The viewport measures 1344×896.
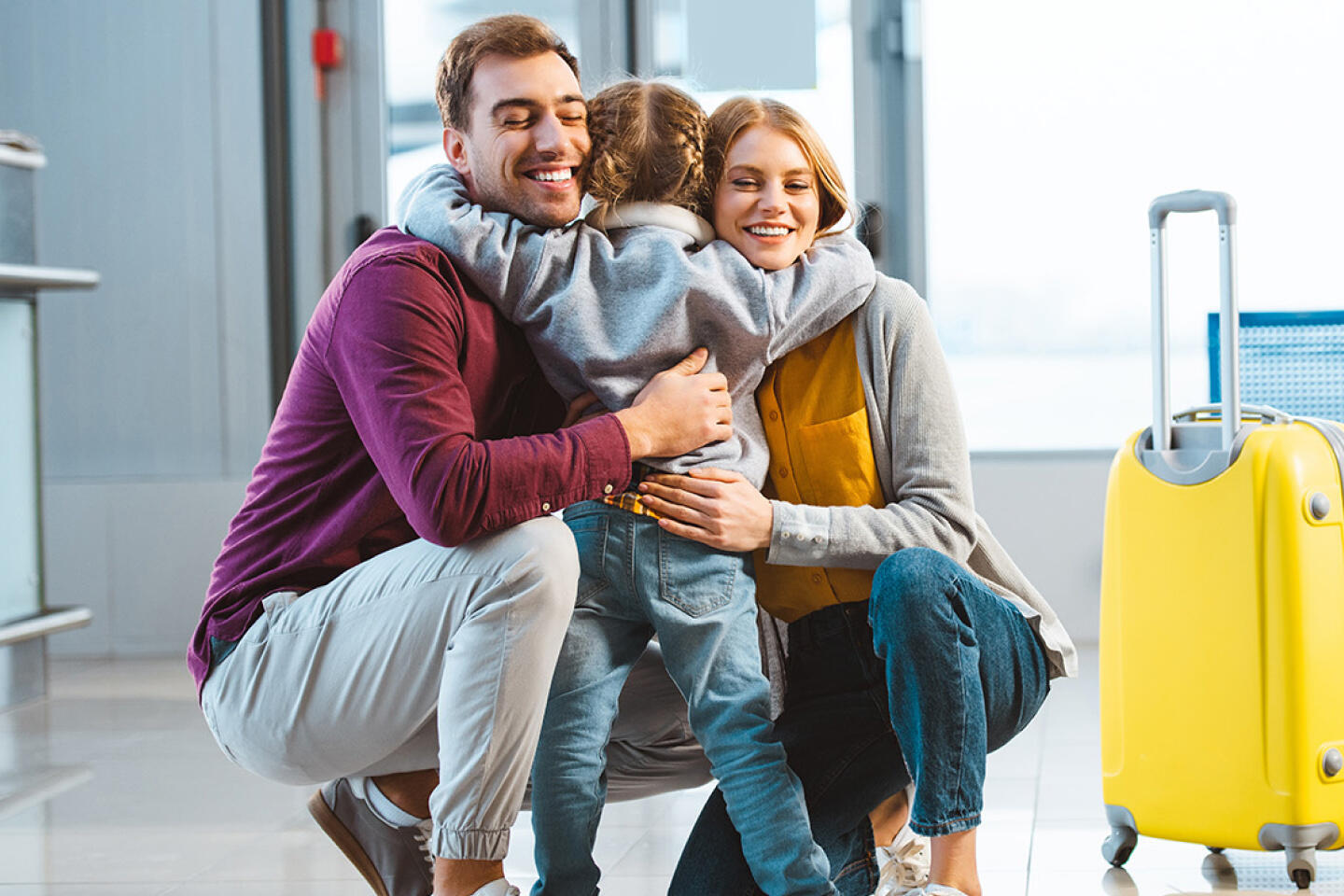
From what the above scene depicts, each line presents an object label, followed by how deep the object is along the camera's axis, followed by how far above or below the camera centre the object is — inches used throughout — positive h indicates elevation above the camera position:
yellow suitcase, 157.8 -12.4
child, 141.4 +0.9
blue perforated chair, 175.3 +1.6
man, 139.5 -5.9
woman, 142.0 -7.9
